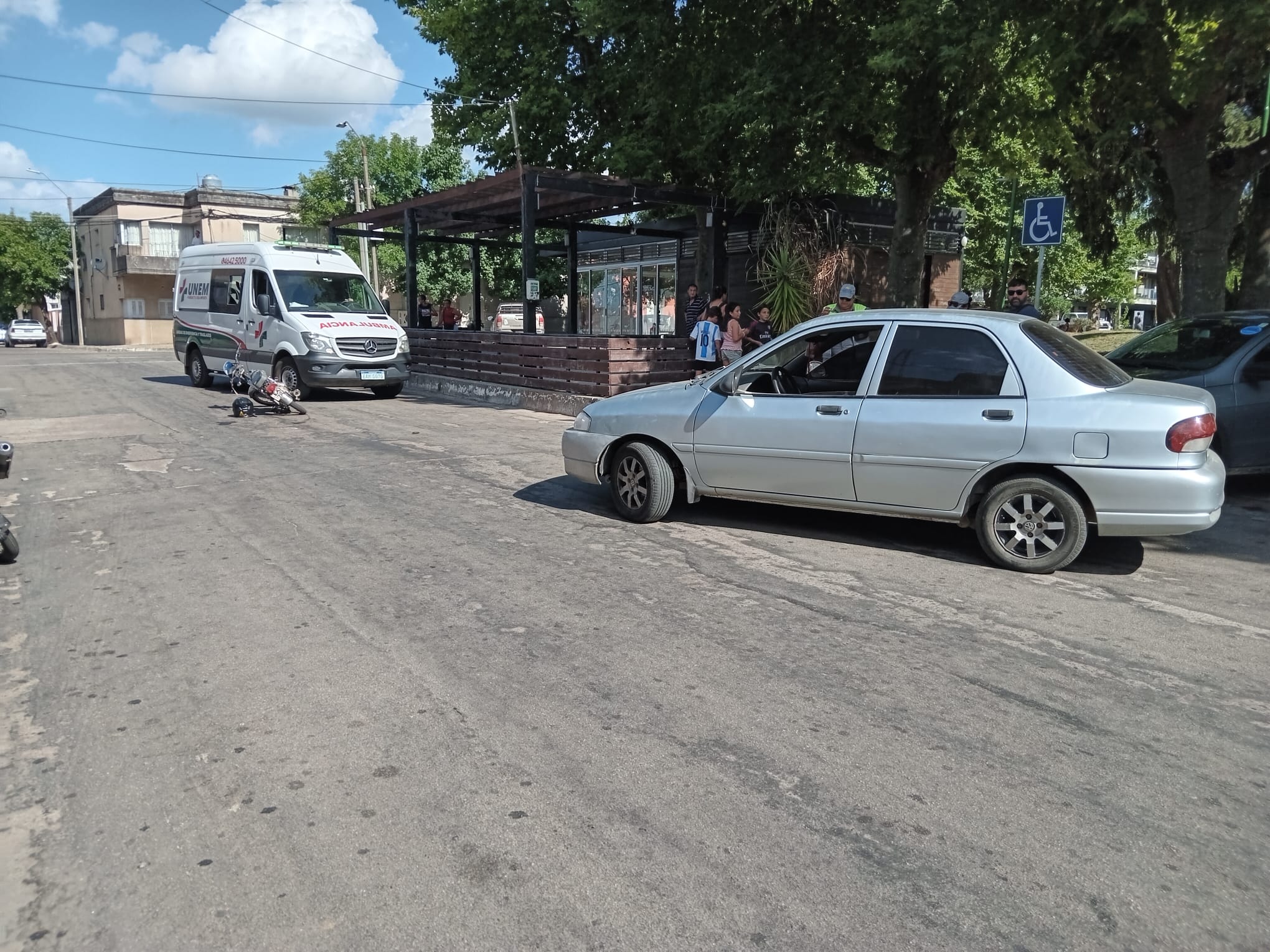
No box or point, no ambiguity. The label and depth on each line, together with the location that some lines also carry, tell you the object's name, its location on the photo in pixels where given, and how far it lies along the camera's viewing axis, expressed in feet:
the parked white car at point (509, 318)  119.14
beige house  176.04
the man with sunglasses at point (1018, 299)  33.37
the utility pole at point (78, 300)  169.68
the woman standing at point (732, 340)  41.75
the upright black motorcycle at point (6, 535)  19.38
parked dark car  26.30
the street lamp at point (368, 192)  108.88
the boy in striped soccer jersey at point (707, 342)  42.43
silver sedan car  18.28
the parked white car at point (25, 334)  163.03
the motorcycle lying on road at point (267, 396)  44.24
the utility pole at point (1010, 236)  46.98
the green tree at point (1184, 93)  31.60
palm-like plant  56.24
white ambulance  51.29
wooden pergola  51.83
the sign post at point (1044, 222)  37.19
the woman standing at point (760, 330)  42.60
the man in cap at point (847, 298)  34.94
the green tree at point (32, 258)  198.29
